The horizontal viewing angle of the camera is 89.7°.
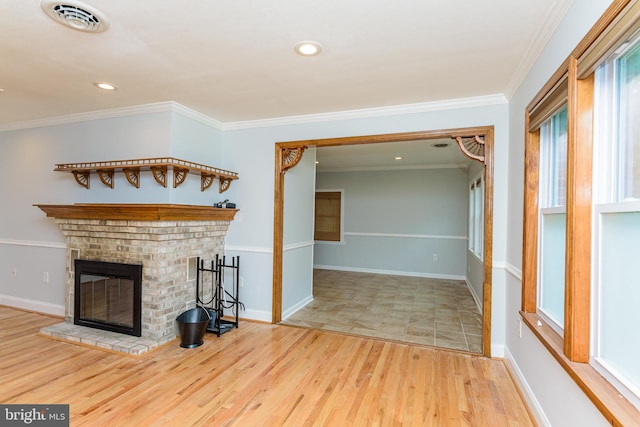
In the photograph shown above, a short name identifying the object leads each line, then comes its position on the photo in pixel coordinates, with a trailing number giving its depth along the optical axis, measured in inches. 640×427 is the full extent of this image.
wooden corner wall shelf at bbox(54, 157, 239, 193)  120.6
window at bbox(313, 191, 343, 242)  297.9
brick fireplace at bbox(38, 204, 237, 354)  118.7
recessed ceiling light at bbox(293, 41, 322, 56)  82.4
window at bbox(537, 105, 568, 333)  74.8
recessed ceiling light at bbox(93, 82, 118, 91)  110.0
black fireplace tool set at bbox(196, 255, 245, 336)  136.1
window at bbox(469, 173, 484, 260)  196.0
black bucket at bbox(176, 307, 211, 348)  118.3
